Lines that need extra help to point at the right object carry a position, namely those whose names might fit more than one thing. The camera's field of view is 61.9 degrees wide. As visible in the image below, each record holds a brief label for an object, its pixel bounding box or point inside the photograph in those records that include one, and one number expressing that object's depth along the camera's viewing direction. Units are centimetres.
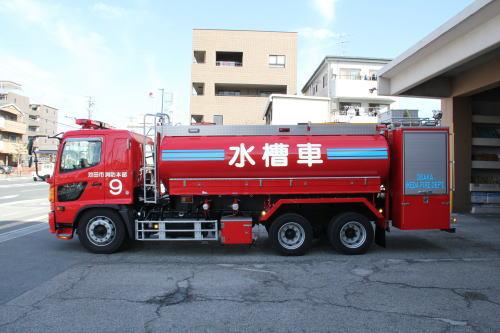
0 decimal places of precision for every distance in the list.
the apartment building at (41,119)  8631
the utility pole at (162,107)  939
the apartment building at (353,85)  3841
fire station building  1438
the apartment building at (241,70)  3947
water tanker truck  845
